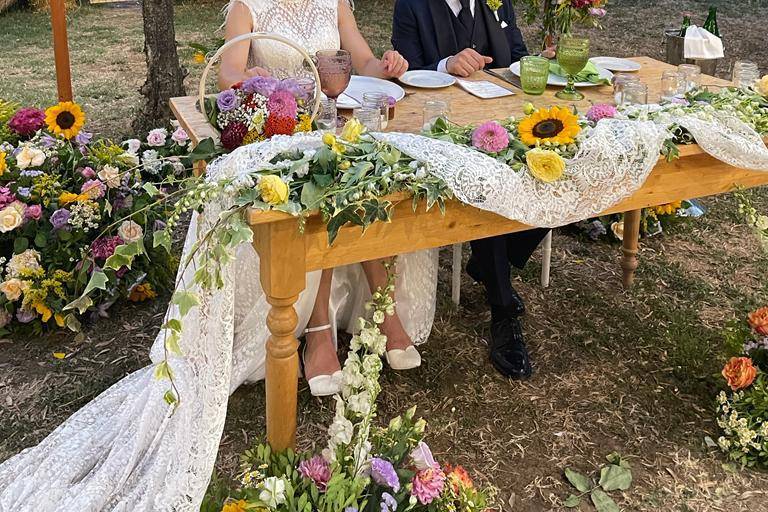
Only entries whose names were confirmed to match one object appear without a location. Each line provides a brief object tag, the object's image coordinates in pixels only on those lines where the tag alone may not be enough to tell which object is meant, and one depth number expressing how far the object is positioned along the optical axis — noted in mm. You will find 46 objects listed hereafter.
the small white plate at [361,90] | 2271
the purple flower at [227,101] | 1833
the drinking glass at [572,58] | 2492
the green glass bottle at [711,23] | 3629
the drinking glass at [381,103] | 2068
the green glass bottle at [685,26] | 3381
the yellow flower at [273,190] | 1541
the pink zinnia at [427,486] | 1694
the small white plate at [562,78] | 2594
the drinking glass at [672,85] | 2391
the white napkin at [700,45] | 3104
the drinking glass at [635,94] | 2246
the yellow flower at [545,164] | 1763
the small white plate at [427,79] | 2559
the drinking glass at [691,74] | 2461
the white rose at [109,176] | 2744
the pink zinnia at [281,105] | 1848
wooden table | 1686
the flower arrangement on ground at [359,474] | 1645
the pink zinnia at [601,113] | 1998
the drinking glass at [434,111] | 2023
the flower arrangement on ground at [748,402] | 2258
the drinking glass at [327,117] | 1982
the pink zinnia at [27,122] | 2891
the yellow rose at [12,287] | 2666
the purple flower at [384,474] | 1677
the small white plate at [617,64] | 2805
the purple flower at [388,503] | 1607
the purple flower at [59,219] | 2689
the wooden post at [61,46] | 3373
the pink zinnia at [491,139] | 1814
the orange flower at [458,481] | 1767
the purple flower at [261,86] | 1842
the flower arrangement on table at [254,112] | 1842
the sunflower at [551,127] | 1829
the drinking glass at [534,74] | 2477
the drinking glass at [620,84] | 2313
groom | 2695
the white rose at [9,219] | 2637
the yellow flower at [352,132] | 1755
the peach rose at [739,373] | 2324
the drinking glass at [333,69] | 2098
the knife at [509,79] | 2646
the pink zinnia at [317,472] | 1730
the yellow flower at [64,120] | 2873
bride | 1746
